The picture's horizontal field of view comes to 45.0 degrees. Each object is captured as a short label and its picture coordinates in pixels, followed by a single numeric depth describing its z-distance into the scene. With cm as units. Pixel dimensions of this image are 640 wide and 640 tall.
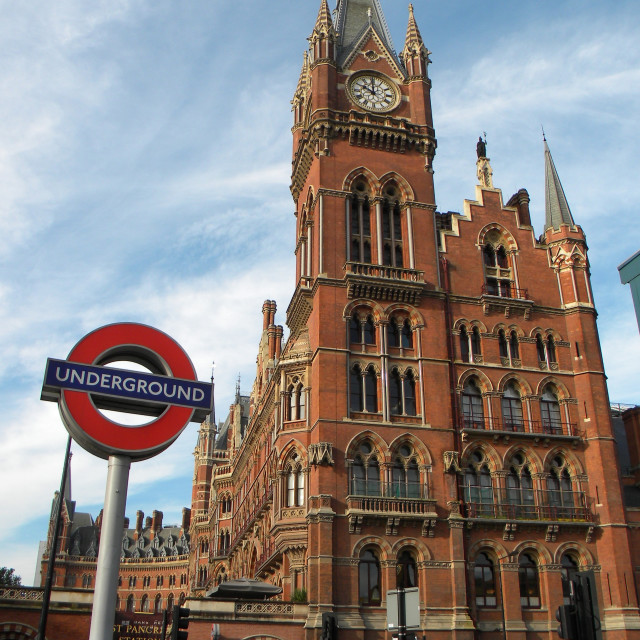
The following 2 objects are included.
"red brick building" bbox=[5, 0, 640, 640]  4197
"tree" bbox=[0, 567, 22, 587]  9120
